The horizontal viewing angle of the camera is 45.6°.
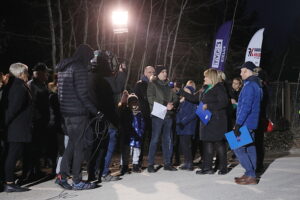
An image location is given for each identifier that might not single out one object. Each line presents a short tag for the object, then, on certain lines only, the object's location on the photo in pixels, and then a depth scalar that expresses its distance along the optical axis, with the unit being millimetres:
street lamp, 10700
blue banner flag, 13642
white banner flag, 13544
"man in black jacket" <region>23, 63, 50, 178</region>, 6918
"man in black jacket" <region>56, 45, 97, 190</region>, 5770
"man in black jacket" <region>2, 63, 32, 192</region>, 5880
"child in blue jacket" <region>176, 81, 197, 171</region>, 7741
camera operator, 6047
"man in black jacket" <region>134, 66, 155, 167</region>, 7704
